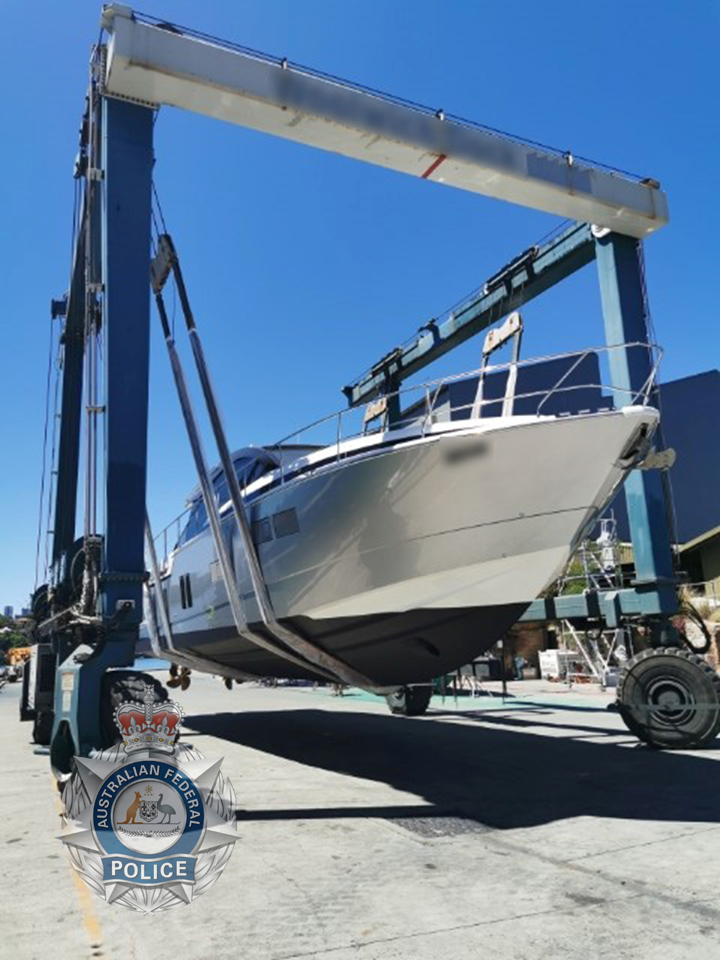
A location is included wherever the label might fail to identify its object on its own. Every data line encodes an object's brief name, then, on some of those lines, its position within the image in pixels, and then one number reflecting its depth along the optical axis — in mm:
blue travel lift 6504
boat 6078
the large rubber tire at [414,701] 12695
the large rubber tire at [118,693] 5859
